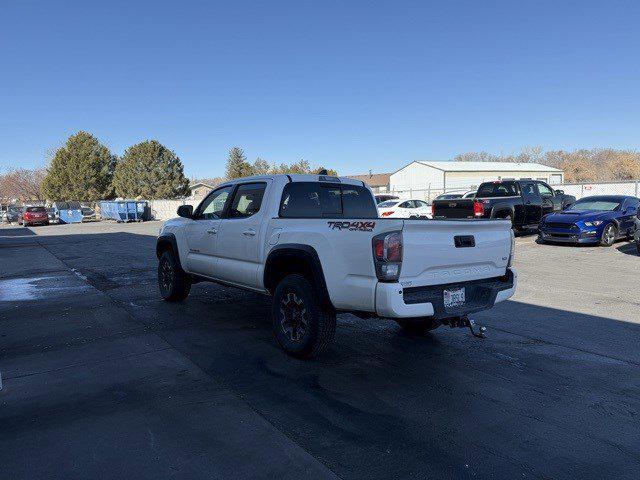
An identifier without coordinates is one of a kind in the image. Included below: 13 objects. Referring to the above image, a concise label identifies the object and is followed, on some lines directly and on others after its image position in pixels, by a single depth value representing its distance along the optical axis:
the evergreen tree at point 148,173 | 55.03
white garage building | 59.88
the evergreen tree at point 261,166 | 86.60
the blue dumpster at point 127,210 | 41.03
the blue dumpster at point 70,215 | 43.66
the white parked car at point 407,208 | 23.72
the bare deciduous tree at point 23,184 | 93.25
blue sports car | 13.25
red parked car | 38.48
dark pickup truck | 14.48
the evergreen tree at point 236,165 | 66.38
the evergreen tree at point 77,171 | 56.34
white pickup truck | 3.85
